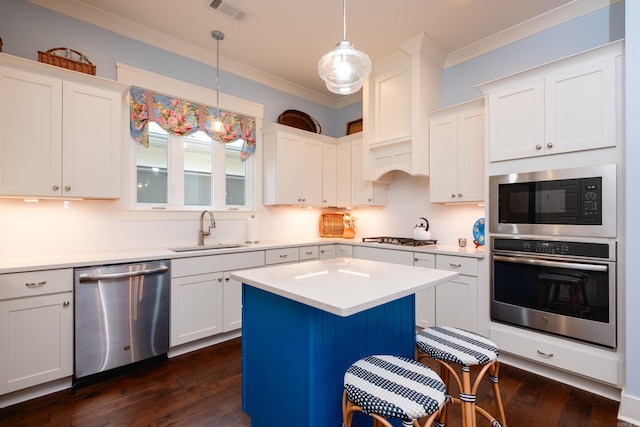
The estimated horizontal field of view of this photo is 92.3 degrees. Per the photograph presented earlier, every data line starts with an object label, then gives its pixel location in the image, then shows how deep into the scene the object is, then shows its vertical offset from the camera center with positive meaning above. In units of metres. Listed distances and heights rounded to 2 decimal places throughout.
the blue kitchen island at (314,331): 1.33 -0.58
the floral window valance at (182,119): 2.96 +1.01
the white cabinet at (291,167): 3.77 +0.59
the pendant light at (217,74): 2.79 +1.59
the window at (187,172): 3.12 +0.45
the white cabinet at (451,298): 2.74 -0.80
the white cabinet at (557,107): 2.08 +0.80
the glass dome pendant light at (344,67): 1.61 +0.78
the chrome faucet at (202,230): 3.29 -0.18
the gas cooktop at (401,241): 3.37 -0.32
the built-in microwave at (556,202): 2.07 +0.08
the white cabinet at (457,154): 2.92 +0.60
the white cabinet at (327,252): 3.83 -0.48
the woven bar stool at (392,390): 1.04 -0.64
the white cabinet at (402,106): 3.28 +1.22
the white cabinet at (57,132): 2.14 +0.61
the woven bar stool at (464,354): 1.34 -0.64
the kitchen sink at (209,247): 3.05 -0.36
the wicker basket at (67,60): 2.31 +1.18
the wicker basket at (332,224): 4.47 -0.16
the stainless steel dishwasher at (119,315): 2.21 -0.78
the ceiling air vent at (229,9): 2.60 +1.78
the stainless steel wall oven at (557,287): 2.07 -0.55
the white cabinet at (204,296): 2.69 -0.77
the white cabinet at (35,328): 1.96 -0.77
